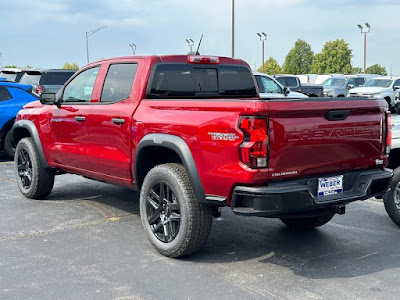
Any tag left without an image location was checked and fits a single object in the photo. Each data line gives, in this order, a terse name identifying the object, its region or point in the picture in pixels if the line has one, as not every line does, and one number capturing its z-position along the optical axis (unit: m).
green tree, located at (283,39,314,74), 73.88
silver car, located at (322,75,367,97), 26.62
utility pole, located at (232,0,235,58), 29.30
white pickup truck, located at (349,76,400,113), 22.92
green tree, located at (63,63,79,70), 90.05
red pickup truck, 3.81
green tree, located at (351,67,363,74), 78.47
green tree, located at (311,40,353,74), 67.31
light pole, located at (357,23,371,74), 50.94
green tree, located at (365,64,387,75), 80.38
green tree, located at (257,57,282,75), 74.69
